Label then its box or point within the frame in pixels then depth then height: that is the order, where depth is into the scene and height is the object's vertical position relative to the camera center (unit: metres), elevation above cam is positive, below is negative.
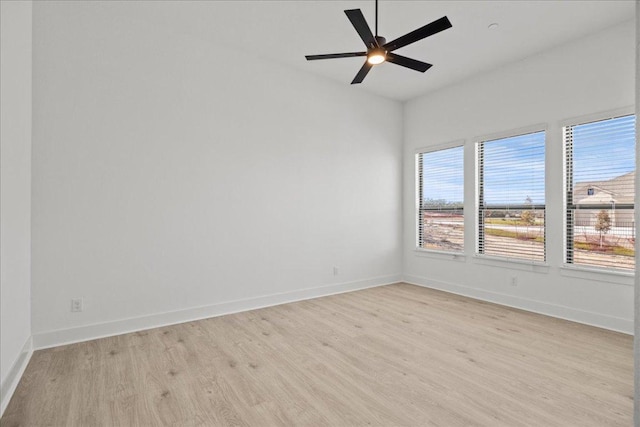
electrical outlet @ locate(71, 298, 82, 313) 3.11 -0.90
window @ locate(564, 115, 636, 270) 3.43 +0.23
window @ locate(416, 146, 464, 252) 5.07 +0.23
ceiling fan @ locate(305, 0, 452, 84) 2.29 +1.36
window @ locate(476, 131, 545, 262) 4.14 +0.22
